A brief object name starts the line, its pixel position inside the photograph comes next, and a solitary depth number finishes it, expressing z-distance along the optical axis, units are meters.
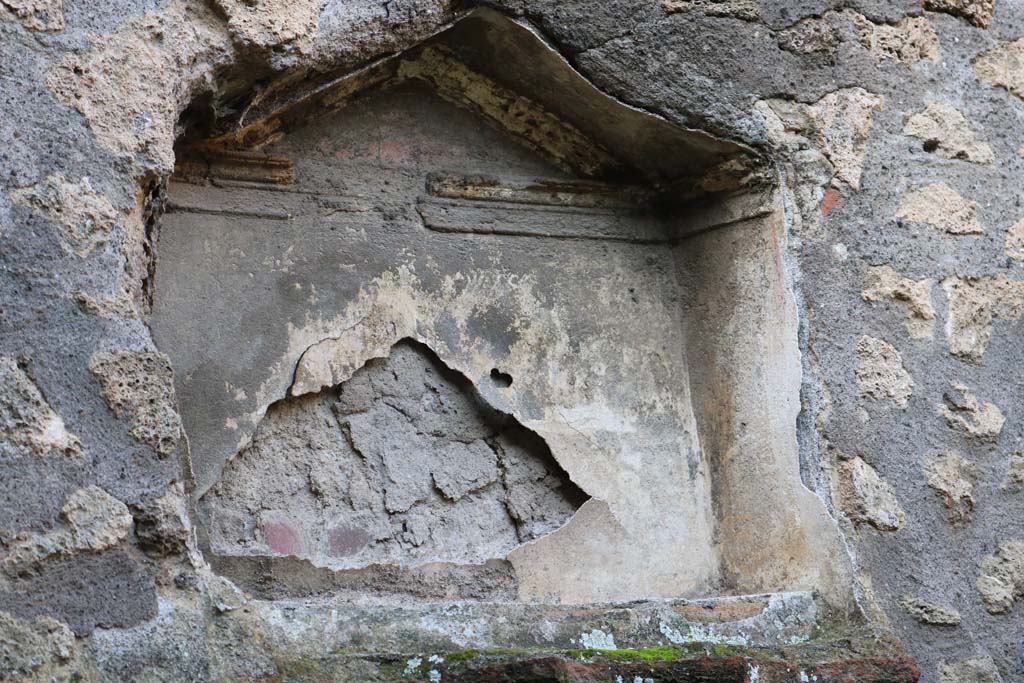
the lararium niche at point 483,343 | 2.61
